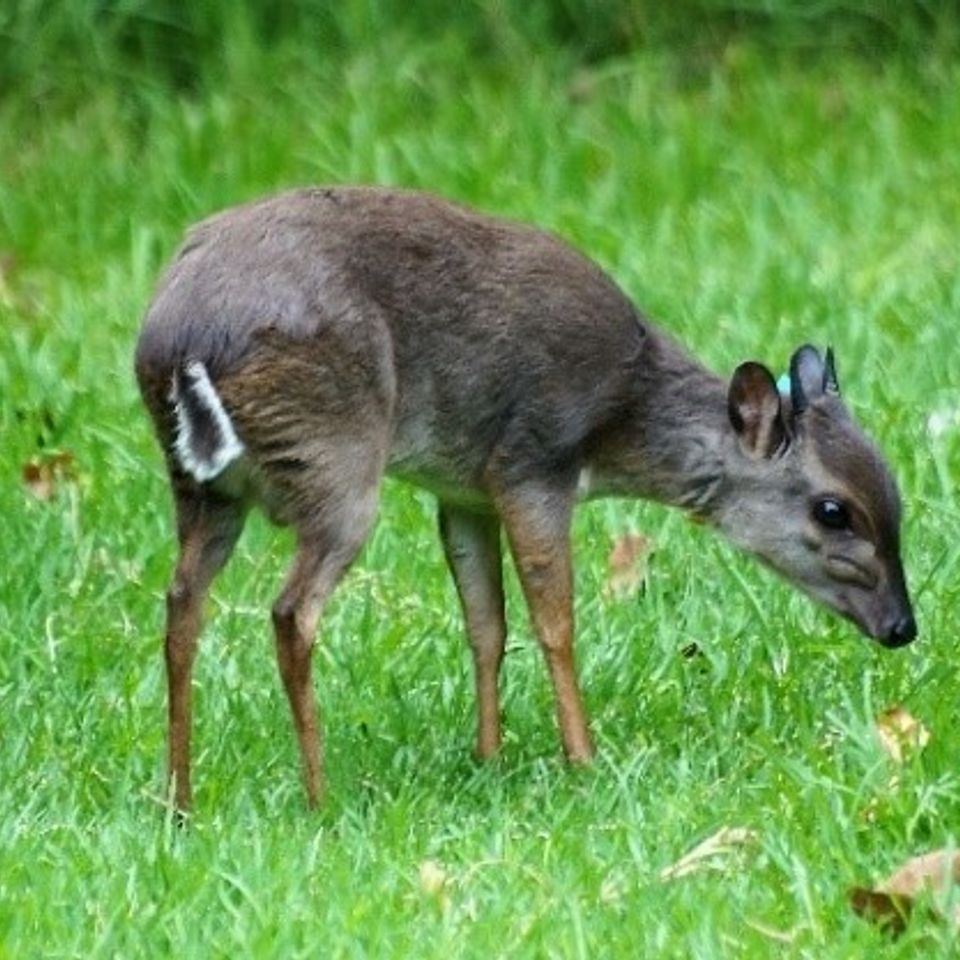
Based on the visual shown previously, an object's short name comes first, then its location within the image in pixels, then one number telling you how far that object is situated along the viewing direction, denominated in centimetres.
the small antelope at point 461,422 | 1063
